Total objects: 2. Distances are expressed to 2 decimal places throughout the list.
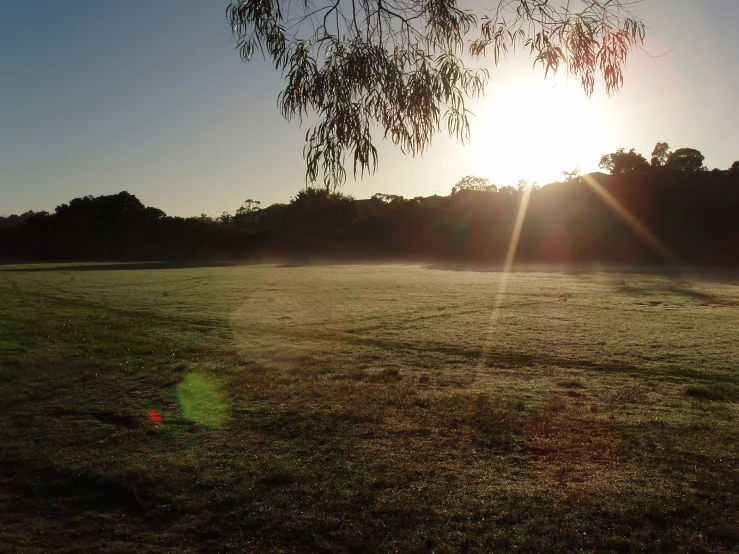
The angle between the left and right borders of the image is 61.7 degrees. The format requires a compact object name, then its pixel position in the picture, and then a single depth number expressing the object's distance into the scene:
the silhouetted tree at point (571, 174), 61.86
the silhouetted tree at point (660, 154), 57.22
